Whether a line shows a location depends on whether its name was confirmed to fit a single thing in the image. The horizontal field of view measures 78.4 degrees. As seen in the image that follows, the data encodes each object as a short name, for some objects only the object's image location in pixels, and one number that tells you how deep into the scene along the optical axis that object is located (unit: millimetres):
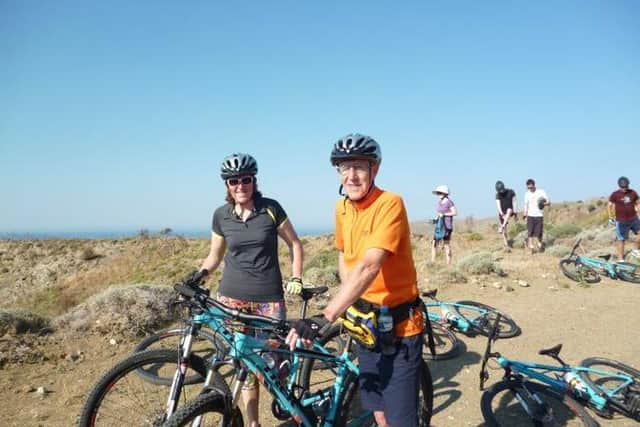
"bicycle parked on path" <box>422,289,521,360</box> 5578
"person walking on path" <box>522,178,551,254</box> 12688
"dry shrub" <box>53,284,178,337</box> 6188
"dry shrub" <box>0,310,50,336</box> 5957
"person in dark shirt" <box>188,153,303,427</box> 3592
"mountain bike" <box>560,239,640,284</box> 9633
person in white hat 11703
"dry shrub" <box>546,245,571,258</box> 12836
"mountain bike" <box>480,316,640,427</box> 3600
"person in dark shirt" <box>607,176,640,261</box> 10477
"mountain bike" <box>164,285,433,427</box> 2467
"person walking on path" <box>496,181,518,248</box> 13945
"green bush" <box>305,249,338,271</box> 15858
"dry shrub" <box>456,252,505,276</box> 10453
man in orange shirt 2443
